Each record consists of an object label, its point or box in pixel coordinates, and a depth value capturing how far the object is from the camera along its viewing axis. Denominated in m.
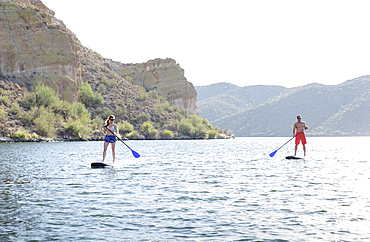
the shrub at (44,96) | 79.88
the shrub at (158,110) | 129.50
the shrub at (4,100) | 72.25
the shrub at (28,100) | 77.56
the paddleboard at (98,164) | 22.17
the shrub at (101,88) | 116.60
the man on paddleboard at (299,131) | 28.23
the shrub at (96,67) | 127.88
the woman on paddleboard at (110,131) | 22.09
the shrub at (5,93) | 74.73
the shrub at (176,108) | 152.36
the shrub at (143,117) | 118.51
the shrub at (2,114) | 64.61
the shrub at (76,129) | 77.31
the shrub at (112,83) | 125.41
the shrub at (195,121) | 137.49
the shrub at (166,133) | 117.31
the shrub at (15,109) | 71.31
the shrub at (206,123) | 154.25
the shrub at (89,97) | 103.81
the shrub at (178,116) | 140.80
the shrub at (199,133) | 129.88
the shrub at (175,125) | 126.91
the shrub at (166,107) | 142.91
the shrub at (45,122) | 69.94
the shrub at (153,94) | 147.62
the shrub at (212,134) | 143.50
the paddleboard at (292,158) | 29.48
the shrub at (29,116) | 70.40
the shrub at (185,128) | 128.16
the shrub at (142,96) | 132.50
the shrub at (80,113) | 84.70
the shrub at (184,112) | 153.50
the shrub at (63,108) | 81.69
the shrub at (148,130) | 111.25
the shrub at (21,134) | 64.06
